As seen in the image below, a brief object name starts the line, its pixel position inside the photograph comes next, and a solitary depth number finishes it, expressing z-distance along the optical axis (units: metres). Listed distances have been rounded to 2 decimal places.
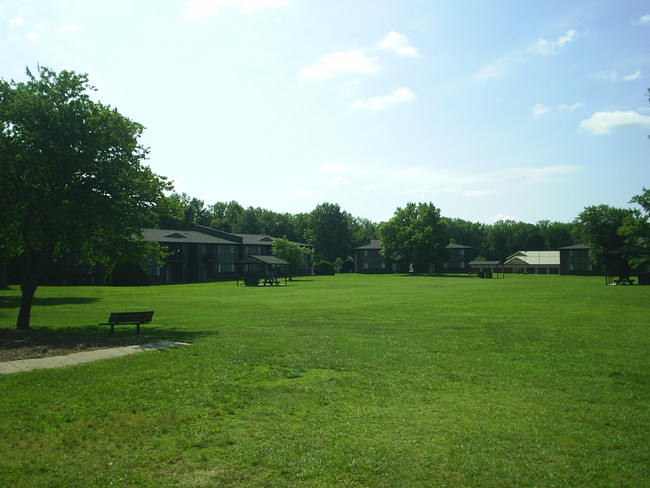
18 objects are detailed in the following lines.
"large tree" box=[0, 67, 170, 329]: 17.89
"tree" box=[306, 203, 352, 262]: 128.12
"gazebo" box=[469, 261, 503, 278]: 86.92
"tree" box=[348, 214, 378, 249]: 144.99
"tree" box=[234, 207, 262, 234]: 141.88
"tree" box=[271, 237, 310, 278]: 84.06
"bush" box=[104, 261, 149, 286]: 59.53
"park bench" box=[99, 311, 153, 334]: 17.19
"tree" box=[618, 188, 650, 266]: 48.22
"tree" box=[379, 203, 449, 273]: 101.00
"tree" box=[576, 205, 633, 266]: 91.19
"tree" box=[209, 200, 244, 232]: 138.88
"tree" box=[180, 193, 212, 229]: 139.57
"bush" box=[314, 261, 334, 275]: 104.56
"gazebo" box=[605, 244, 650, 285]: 56.88
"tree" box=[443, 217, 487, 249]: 159.25
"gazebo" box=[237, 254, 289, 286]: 60.41
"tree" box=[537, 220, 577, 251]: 150.38
